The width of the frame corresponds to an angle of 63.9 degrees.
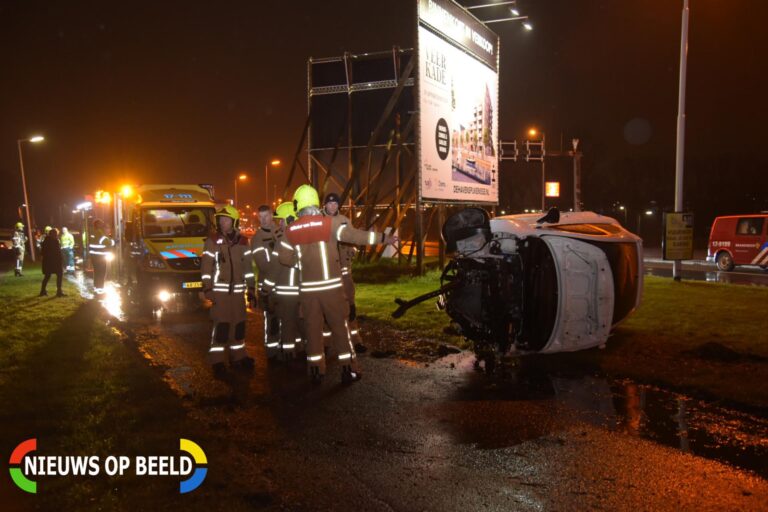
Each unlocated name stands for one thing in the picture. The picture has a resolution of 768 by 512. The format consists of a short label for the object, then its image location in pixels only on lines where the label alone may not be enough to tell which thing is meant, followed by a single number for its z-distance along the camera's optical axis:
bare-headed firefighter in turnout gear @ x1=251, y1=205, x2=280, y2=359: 8.00
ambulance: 13.55
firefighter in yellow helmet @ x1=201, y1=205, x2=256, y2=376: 7.48
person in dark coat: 15.18
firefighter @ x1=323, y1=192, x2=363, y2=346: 7.65
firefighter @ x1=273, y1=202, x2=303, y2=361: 7.58
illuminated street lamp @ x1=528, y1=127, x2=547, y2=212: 29.95
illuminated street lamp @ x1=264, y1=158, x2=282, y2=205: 42.38
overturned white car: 7.16
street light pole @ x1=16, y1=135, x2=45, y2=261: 29.06
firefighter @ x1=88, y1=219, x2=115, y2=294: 15.70
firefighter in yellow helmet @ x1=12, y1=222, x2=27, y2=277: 22.38
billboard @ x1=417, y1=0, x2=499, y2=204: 16.39
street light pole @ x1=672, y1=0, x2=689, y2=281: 16.20
